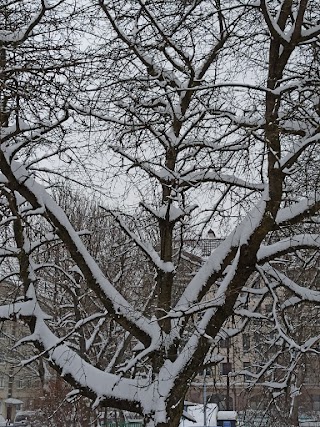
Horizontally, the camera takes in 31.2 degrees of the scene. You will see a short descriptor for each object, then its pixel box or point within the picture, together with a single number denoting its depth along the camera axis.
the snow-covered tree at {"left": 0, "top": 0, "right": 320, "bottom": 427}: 5.55
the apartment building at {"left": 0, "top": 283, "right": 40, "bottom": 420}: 23.67
